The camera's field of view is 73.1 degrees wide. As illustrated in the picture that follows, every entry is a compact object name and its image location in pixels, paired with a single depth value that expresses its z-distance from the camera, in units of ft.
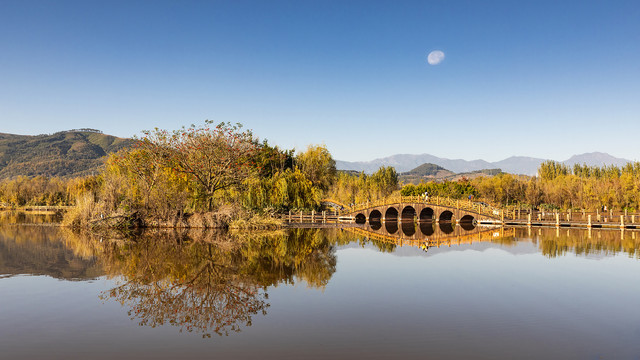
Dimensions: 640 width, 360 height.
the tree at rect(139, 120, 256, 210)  114.93
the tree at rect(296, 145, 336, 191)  176.04
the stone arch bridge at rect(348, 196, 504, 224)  148.25
